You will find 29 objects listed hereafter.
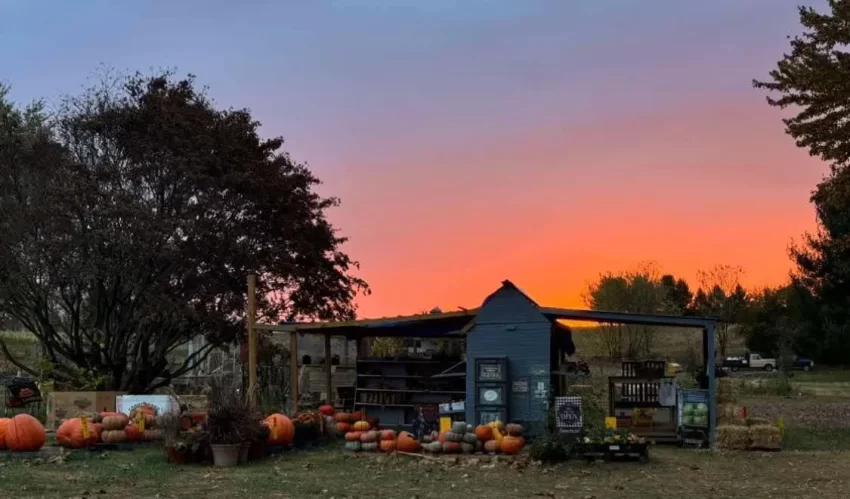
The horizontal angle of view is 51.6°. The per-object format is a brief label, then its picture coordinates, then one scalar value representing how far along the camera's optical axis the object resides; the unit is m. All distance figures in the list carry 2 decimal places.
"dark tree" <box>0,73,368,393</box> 20.33
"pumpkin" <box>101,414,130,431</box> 15.68
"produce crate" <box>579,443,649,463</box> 13.27
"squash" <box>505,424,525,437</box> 14.74
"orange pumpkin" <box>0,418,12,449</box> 14.42
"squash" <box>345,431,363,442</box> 15.06
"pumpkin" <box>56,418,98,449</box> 15.05
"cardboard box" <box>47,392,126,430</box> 18.67
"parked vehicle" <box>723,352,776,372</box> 49.84
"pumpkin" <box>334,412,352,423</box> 17.52
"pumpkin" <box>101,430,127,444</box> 15.40
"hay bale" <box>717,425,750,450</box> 15.09
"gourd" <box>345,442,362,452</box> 14.91
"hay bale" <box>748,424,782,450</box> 14.97
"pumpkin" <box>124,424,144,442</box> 15.66
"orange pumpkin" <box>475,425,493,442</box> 14.59
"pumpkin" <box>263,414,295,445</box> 14.89
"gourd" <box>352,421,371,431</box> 15.76
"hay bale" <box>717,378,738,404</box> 16.84
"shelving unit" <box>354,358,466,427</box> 18.16
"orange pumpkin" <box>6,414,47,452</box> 14.28
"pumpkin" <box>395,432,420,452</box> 14.52
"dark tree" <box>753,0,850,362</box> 16.27
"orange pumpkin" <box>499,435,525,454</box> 14.08
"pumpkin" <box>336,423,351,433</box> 17.19
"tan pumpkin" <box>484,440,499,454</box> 14.22
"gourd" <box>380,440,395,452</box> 14.62
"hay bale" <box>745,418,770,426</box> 15.63
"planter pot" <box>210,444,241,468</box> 13.17
